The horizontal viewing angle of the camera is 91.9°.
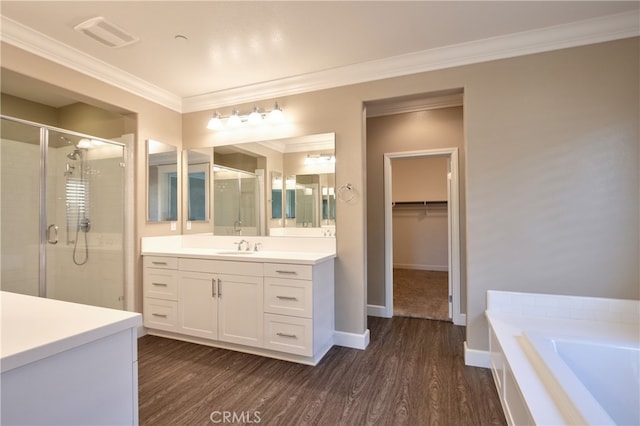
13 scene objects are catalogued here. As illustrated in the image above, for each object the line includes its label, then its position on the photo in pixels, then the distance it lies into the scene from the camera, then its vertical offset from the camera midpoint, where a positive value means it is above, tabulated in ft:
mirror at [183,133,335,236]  9.96 +0.95
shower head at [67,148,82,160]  9.81 +1.97
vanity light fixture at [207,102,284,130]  10.19 +3.31
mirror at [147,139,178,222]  10.67 +1.21
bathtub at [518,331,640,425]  5.13 -2.69
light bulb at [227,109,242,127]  10.65 +3.33
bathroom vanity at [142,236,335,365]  8.20 -2.42
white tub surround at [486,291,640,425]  4.09 -2.49
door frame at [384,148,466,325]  11.18 -0.43
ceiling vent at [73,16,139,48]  7.06 +4.41
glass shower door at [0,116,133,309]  8.95 +0.06
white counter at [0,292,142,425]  2.63 -1.41
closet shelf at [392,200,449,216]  21.66 +0.43
